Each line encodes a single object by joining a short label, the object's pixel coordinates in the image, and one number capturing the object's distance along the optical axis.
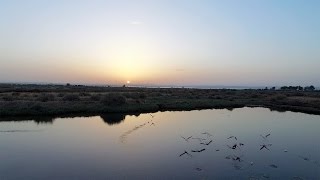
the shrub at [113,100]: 21.70
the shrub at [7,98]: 22.71
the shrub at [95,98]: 25.06
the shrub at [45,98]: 22.91
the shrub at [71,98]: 23.88
